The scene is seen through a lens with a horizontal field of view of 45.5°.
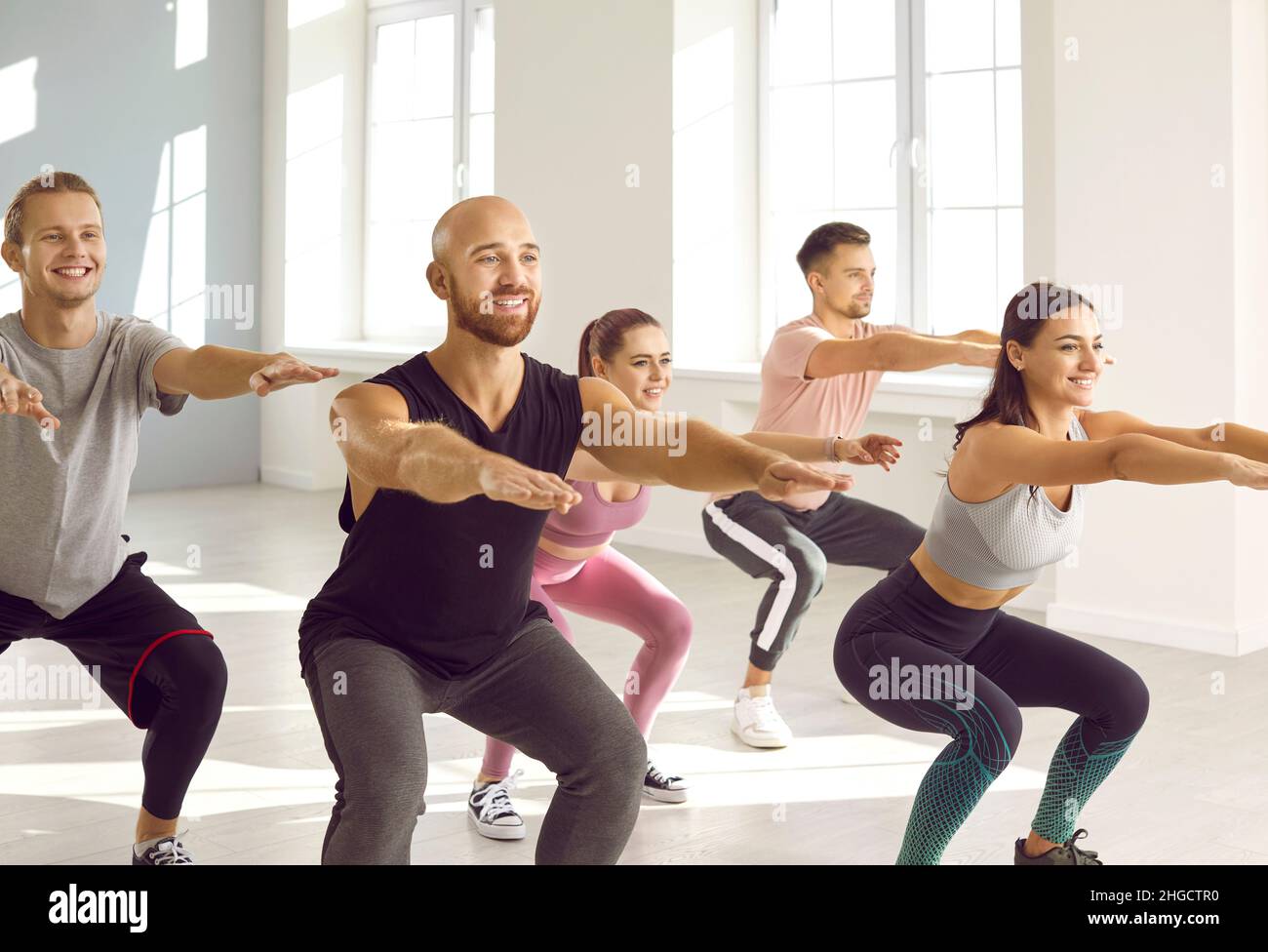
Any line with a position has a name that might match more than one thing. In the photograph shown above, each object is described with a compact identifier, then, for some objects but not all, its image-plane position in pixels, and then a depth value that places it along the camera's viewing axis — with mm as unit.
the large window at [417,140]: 8438
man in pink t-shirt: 3781
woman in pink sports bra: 3162
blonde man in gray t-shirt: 2699
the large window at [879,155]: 6004
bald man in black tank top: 2092
